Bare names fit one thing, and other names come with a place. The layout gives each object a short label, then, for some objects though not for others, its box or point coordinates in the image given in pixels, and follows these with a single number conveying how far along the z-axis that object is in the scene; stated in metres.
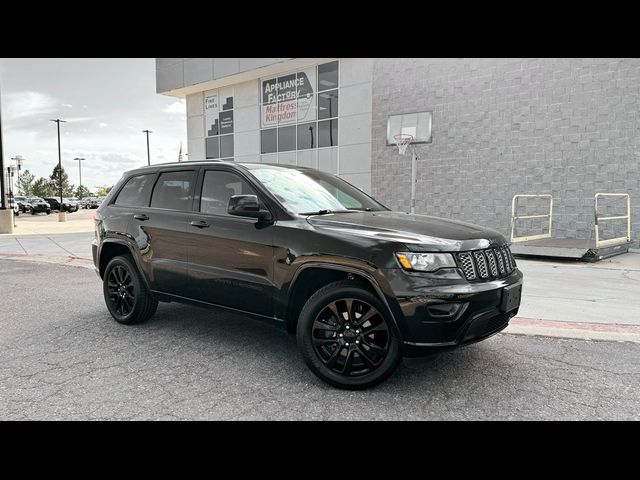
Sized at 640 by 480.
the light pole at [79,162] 86.12
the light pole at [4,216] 19.94
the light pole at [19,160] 41.10
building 13.40
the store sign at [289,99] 20.37
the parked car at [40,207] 43.41
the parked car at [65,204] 46.68
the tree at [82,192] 95.25
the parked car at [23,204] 44.54
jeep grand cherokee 3.37
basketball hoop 16.98
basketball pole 15.99
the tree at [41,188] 76.56
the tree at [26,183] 76.62
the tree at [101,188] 126.29
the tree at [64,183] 84.31
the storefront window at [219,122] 23.72
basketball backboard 16.67
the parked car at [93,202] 64.32
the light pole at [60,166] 29.78
